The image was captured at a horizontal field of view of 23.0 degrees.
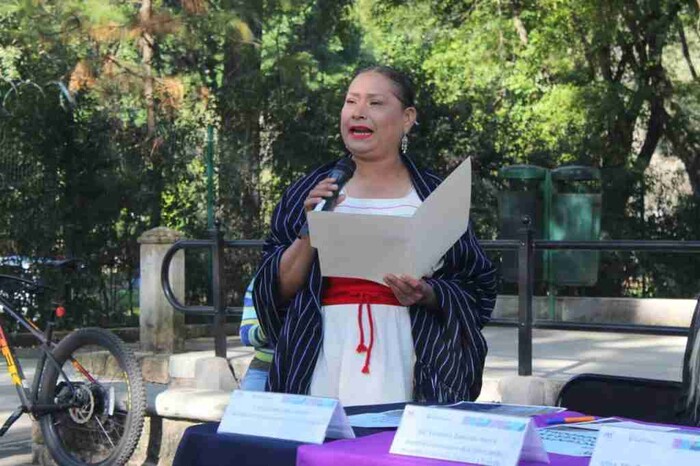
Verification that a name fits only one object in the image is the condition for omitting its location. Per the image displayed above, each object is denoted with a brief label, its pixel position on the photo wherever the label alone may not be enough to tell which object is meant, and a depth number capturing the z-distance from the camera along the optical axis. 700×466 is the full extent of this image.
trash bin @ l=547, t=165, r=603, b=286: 20.19
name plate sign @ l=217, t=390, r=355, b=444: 3.42
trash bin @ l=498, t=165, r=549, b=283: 20.34
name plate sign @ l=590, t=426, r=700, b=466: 2.77
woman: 4.49
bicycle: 9.59
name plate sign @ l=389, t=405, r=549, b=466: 2.98
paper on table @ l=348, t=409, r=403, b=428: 3.74
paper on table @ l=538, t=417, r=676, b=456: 3.22
